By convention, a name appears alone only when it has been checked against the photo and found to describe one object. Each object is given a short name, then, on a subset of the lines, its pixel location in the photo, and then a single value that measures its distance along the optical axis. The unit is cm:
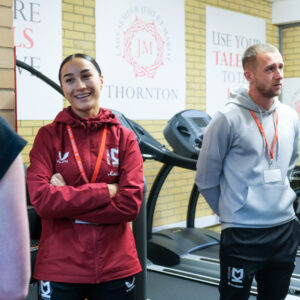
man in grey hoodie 225
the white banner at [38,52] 429
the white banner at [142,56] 502
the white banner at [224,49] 618
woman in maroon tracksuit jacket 178
